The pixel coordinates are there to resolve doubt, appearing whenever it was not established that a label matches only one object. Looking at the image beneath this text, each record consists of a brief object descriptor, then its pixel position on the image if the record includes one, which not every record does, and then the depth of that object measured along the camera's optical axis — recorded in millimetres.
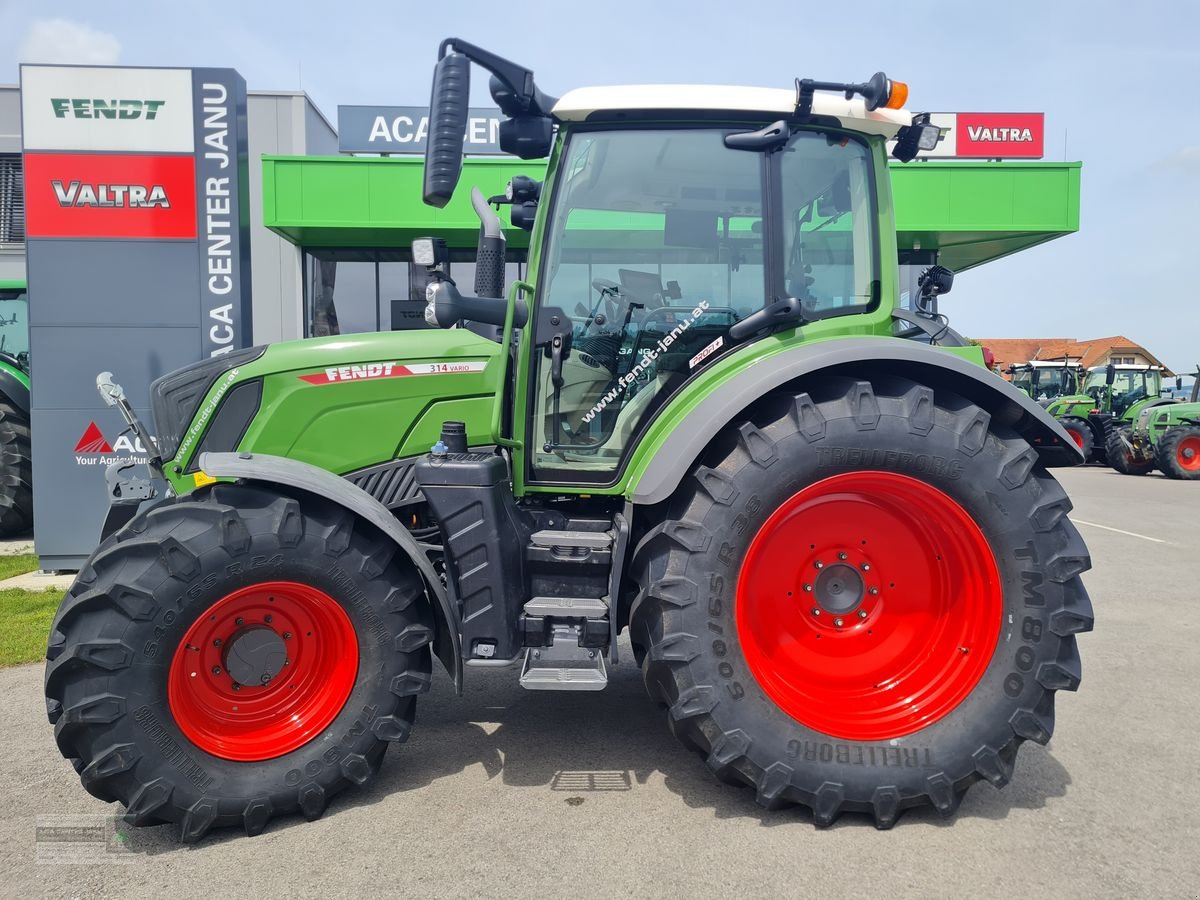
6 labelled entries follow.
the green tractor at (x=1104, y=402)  17922
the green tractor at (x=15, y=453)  8242
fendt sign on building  6656
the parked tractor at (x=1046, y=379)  20234
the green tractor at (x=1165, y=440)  15820
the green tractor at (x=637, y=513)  2604
